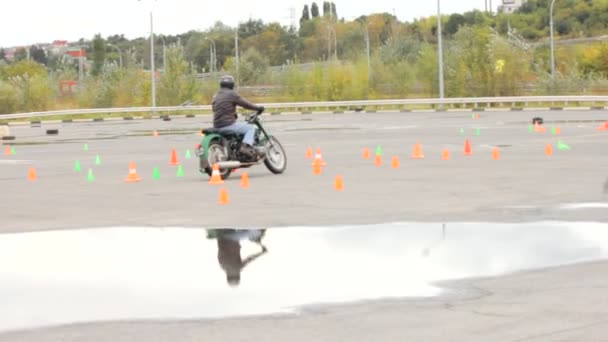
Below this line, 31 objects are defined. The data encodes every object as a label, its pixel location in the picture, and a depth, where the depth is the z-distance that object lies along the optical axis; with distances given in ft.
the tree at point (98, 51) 503.53
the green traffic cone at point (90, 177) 68.50
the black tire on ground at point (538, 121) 128.06
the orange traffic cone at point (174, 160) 82.62
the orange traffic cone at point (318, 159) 70.08
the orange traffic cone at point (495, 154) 77.46
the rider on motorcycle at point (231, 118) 69.62
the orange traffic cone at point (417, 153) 81.14
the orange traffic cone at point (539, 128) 115.03
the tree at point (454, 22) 513.04
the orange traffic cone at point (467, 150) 83.59
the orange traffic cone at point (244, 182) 61.55
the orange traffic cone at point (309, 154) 85.35
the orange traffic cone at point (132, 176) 66.78
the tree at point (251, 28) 548.31
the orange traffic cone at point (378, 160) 74.95
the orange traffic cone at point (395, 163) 72.23
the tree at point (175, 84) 257.14
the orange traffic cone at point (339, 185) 57.72
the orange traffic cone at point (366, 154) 83.04
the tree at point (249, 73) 318.45
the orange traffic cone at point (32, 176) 71.02
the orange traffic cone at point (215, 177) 62.59
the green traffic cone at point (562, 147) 85.15
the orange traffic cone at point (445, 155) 79.25
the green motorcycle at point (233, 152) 67.62
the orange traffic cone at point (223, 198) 52.49
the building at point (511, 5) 520.83
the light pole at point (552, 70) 223.10
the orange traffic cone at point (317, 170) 69.20
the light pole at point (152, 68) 233.51
